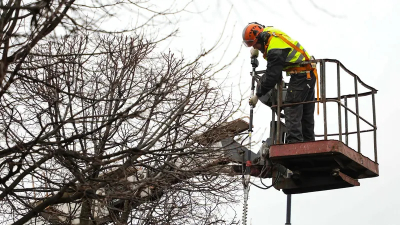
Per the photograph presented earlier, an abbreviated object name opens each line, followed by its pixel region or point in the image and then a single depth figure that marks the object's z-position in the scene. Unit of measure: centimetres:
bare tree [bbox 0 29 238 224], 836
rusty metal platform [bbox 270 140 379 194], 1136
